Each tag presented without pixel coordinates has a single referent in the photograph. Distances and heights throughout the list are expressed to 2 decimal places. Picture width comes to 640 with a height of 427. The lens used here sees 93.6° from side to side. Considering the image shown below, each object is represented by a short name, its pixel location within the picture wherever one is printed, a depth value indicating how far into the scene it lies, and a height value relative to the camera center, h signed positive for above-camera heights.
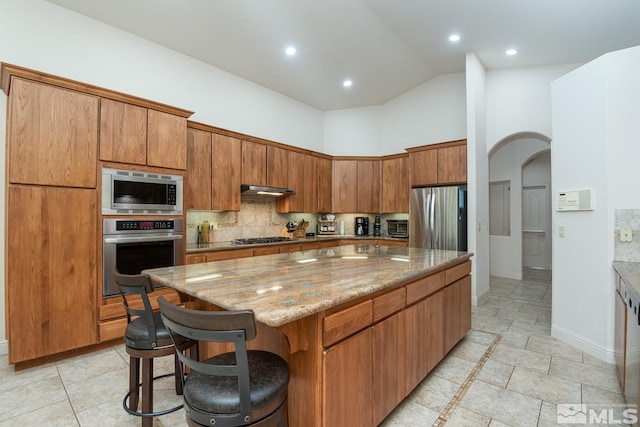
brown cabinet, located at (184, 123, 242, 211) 3.83 +0.63
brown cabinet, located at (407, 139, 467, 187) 4.64 +0.88
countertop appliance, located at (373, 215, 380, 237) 6.19 -0.21
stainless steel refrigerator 4.55 -0.01
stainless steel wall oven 2.92 -0.28
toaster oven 5.58 -0.18
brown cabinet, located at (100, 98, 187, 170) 2.95 +0.86
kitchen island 1.37 -0.56
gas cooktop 4.31 -0.34
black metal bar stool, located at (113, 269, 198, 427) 1.63 -0.68
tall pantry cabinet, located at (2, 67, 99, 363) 2.49 +0.00
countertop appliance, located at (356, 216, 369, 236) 6.08 -0.17
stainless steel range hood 4.36 +0.41
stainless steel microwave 2.95 +0.27
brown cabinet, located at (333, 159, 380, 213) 5.94 +0.65
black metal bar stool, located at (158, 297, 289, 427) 1.03 -0.66
